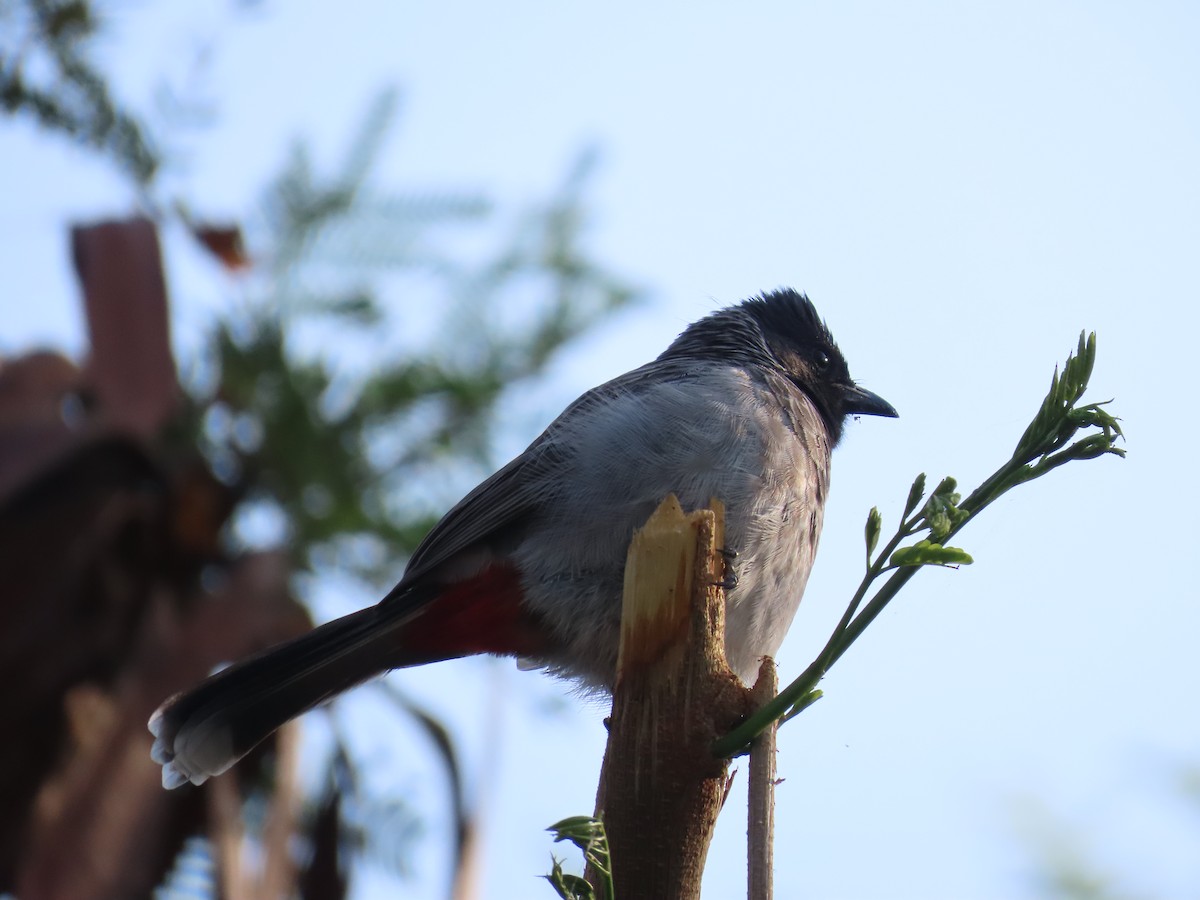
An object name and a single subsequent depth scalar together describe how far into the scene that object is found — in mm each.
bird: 5244
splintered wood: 4184
